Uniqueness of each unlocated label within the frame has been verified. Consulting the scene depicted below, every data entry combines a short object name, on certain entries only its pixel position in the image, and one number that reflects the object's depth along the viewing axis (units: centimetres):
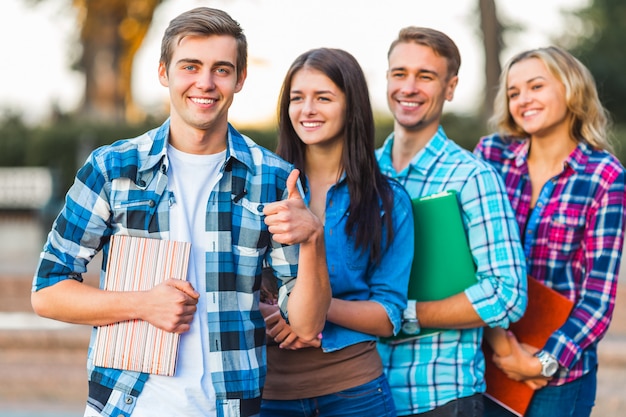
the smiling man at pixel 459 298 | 241
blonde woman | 257
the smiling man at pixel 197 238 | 180
